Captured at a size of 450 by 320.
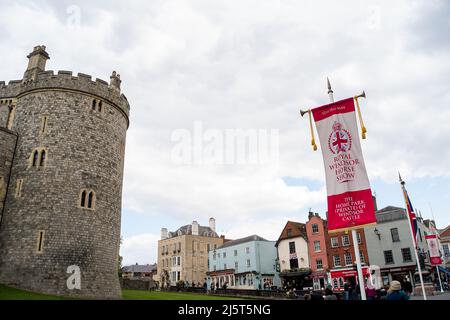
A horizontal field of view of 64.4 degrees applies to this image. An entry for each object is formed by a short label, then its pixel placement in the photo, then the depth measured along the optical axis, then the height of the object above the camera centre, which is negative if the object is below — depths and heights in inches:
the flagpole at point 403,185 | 811.1 +214.8
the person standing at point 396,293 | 308.9 -7.6
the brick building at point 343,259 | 1782.7 +128.4
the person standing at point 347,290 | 586.4 -7.2
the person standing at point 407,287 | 450.0 -4.2
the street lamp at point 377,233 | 1769.8 +239.4
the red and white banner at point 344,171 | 417.1 +129.2
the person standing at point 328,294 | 432.1 -9.4
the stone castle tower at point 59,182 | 812.6 +263.5
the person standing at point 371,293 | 580.3 -12.8
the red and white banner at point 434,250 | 821.4 +76.3
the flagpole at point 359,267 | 394.6 +18.3
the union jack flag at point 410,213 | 807.7 +150.5
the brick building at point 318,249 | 1899.6 +189.3
